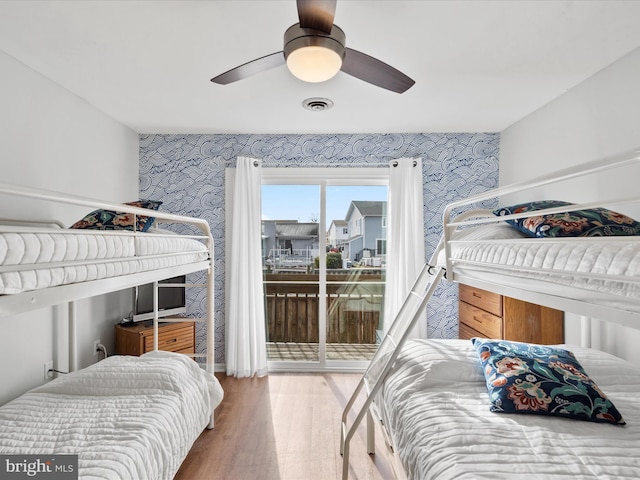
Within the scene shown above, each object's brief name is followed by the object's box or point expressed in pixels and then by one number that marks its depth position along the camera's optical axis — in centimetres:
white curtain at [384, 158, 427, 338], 366
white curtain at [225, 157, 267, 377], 367
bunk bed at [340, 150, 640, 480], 104
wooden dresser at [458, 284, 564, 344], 275
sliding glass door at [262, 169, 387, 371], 392
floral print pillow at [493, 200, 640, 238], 138
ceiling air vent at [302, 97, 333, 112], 286
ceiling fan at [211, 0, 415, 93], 146
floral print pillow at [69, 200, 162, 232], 237
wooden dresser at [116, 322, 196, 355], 312
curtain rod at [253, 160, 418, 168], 377
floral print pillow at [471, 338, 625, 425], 160
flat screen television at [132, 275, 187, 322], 326
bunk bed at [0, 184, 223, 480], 122
